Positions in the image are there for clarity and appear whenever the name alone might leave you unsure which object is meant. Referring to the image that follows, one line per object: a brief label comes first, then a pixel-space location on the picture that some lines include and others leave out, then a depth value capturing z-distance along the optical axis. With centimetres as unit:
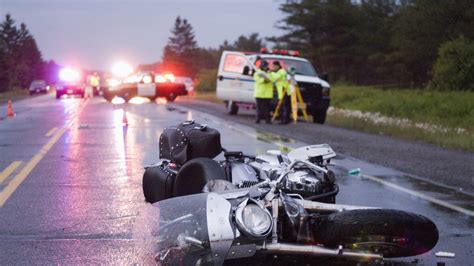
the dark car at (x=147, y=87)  3966
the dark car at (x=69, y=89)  5441
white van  2370
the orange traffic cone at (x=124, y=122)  2030
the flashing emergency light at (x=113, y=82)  4084
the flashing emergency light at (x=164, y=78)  4156
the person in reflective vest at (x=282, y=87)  2202
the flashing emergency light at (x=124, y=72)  4302
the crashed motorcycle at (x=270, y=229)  450
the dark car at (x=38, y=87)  7206
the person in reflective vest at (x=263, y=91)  2188
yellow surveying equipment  2234
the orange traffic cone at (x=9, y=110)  2628
